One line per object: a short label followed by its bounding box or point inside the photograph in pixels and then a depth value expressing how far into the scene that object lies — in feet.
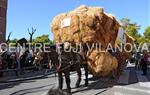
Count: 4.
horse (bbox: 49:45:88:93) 18.43
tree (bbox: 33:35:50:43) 146.24
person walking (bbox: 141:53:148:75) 29.95
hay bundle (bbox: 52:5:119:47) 21.56
